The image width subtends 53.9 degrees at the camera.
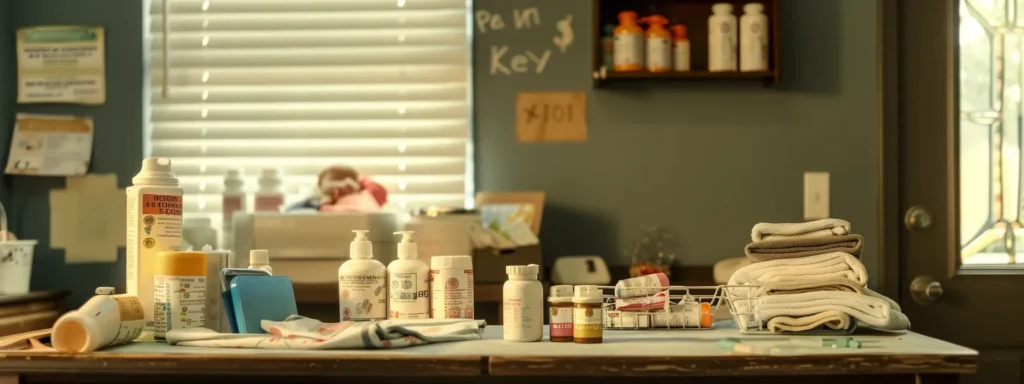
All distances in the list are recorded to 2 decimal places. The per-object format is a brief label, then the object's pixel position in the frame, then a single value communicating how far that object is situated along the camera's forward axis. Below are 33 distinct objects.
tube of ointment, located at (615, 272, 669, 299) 1.62
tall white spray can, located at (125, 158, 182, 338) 1.51
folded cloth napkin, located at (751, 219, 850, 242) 1.57
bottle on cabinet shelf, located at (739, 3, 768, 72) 2.94
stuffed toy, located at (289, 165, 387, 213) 2.96
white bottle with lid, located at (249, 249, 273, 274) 1.63
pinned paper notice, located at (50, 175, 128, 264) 3.19
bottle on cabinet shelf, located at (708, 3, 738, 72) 2.96
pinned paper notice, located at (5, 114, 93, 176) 3.19
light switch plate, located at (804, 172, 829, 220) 3.07
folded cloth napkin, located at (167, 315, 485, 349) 1.36
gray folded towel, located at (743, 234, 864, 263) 1.56
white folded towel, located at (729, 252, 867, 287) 1.52
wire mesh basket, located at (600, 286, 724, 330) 1.61
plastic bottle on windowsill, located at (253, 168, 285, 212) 3.08
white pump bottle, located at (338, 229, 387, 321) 1.52
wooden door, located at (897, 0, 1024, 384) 2.94
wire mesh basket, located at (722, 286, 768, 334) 1.53
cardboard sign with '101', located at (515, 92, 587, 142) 3.11
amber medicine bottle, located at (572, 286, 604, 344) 1.40
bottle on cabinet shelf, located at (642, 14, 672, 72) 2.95
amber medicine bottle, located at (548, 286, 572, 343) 1.43
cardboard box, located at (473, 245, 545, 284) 2.77
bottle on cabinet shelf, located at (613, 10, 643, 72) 2.94
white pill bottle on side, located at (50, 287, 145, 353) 1.33
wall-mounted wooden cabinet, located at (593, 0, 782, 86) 3.02
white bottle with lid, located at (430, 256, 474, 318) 1.51
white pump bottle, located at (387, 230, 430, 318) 1.51
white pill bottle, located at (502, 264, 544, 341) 1.41
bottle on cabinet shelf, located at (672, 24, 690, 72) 2.98
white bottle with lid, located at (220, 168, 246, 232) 3.11
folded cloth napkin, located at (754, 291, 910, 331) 1.47
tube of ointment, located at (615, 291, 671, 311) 1.61
